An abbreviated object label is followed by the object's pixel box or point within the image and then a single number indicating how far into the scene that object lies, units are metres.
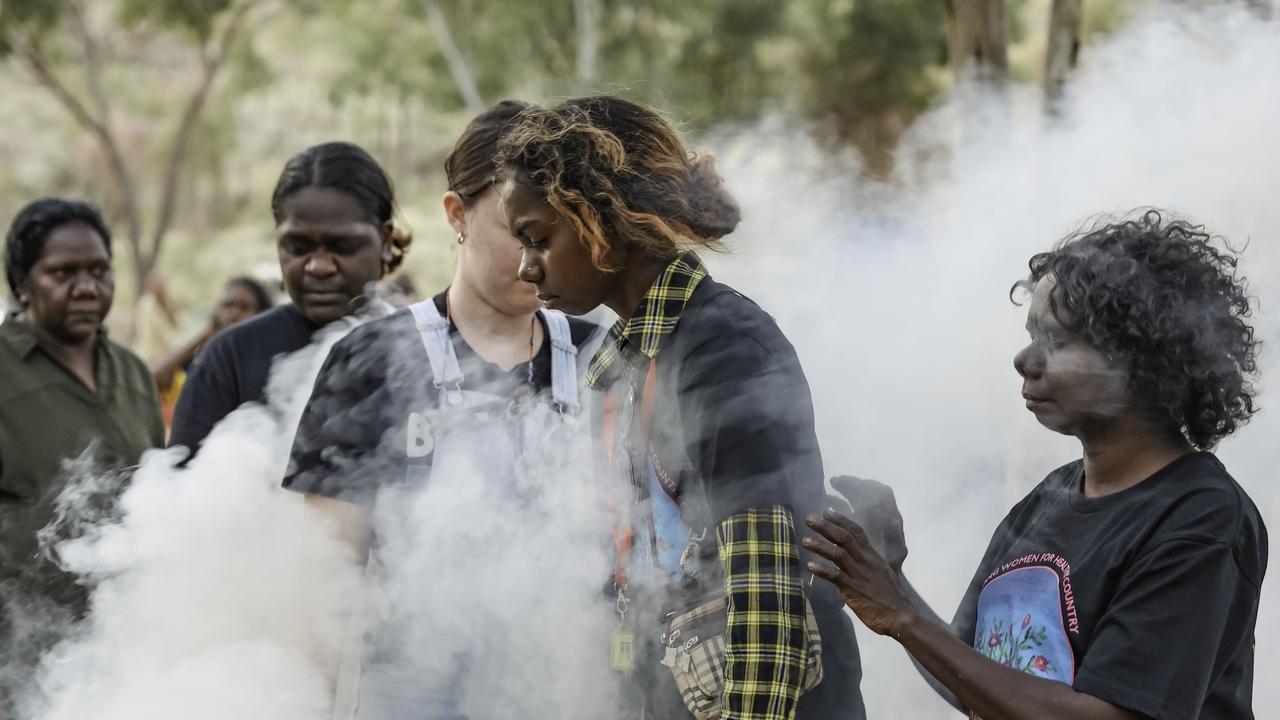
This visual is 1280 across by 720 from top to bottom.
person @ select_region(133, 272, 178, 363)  9.16
